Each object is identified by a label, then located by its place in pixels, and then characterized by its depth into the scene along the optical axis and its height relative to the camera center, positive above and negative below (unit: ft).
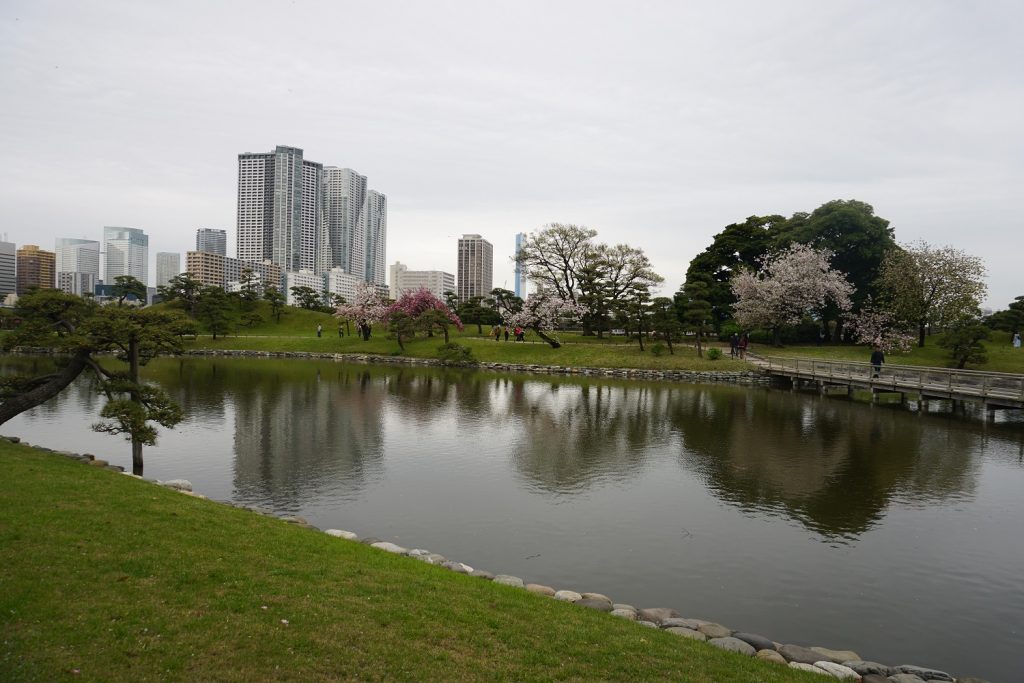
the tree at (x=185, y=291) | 240.94 +14.24
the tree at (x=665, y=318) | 163.12 +4.89
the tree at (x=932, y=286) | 154.71 +15.27
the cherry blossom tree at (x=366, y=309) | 211.20 +7.03
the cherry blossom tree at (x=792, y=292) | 167.53 +13.87
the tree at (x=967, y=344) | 138.10 -0.35
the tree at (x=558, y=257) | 199.93 +26.83
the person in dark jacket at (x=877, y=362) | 110.52 -4.41
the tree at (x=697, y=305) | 159.33 +9.05
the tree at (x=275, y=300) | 249.96 +11.49
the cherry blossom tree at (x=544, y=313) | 183.42 +6.42
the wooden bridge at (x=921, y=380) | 87.35 -7.14
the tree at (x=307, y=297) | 291.71 +15.13
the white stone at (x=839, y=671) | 24.03 -14.10
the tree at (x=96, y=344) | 45.62 -1.86
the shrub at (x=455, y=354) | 173.88 -7.30
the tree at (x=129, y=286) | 249.55 +16.04
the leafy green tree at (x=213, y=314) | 217.77 +3.98
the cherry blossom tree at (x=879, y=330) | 159.94 +2.93
